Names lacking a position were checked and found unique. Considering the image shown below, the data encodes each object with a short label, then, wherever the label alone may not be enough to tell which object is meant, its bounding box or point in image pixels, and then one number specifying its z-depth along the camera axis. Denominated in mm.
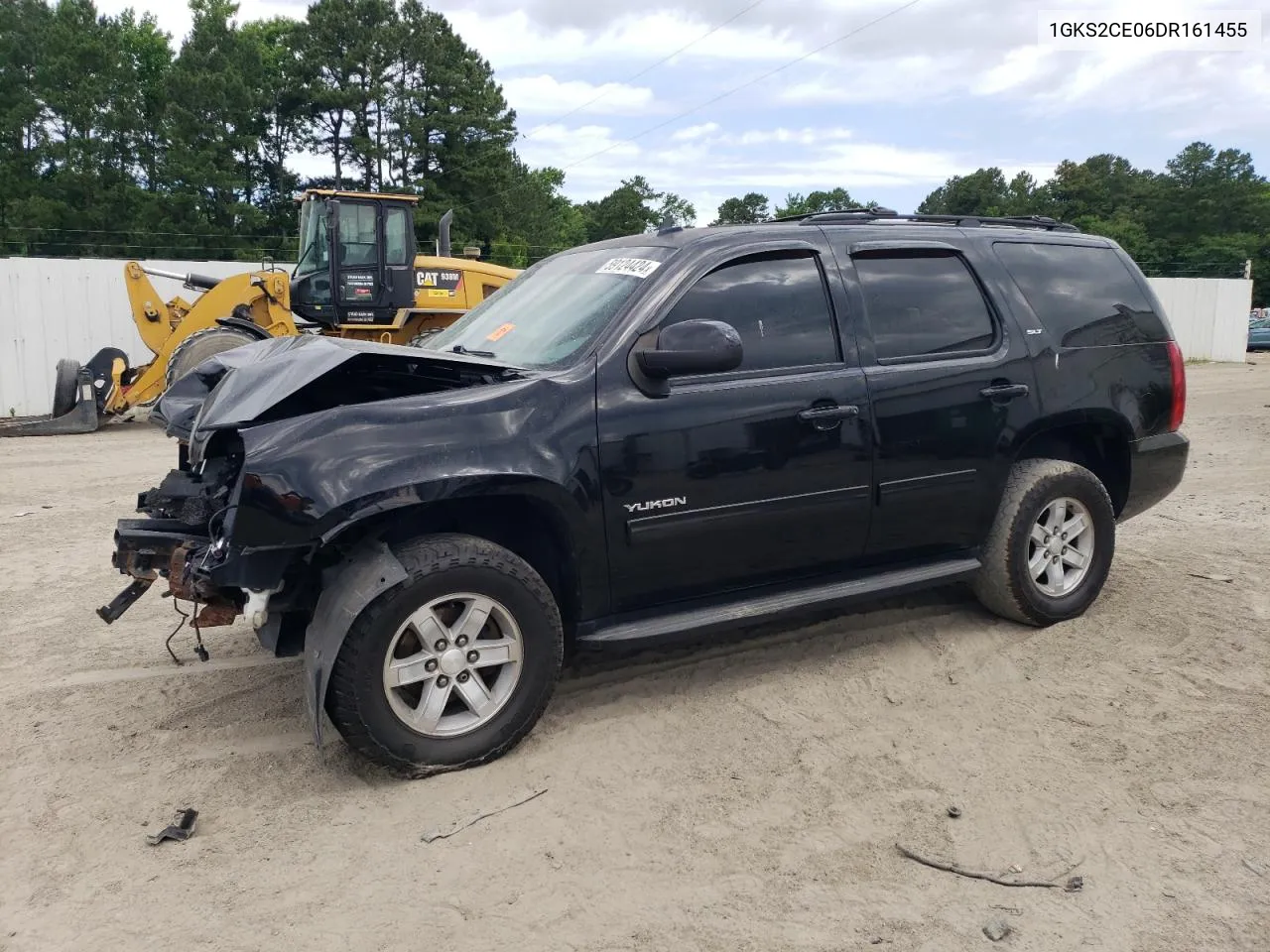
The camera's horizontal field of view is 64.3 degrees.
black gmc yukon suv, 3512
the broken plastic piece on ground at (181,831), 3264
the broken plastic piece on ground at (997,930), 2756
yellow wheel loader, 13289
